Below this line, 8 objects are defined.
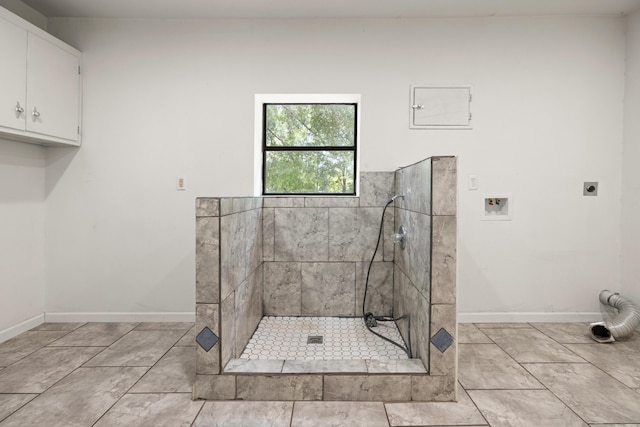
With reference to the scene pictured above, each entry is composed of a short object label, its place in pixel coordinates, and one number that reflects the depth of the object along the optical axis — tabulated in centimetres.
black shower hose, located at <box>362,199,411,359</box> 256
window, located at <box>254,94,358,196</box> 299
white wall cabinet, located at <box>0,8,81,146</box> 214
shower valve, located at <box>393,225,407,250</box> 226
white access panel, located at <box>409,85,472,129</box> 274
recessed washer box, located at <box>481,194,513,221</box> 278
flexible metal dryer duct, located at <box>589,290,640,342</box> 241
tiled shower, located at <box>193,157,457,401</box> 168
